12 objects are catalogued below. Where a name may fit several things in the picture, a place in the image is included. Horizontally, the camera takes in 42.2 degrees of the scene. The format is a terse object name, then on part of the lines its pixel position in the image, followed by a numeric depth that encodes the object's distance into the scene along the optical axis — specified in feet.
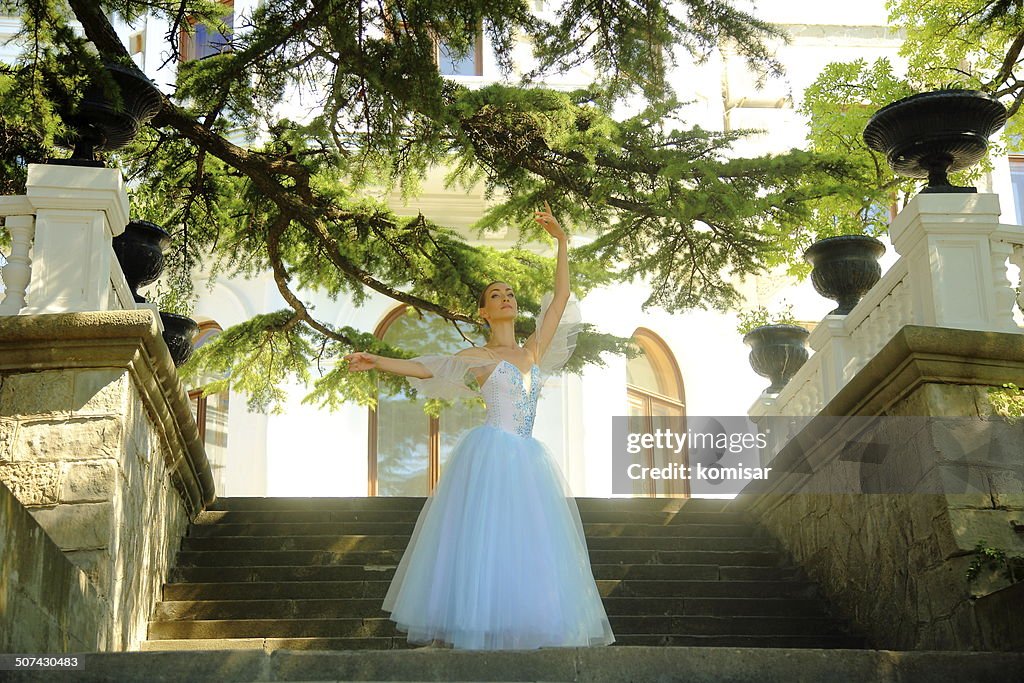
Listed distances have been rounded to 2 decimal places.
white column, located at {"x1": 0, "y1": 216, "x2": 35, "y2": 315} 23.57
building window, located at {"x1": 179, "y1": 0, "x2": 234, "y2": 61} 51.39
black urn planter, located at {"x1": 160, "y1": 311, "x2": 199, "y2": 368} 35.83
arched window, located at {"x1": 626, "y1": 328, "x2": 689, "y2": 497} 54.08
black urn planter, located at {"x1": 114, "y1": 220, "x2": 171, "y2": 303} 30.81
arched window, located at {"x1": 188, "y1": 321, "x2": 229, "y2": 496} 50.83
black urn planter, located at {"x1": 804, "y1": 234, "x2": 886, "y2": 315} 31.60
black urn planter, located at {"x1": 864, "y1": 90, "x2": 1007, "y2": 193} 25.17
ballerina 18.88
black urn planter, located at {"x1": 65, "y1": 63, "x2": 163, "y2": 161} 24.62
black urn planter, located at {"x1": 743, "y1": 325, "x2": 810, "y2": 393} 38.63
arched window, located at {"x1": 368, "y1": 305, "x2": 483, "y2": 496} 50.60
